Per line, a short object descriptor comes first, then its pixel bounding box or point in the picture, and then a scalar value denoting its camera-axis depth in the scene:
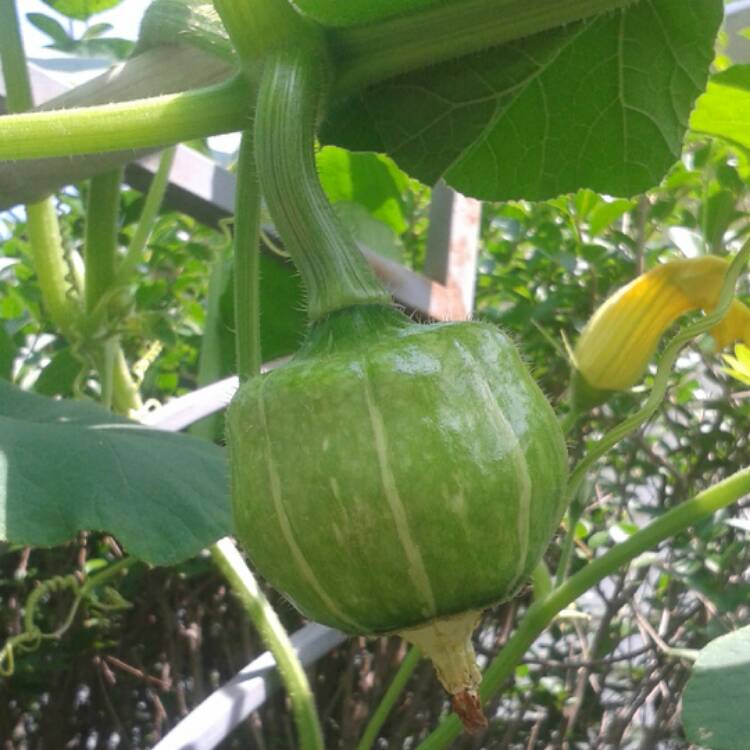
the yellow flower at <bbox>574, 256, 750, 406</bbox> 0.99
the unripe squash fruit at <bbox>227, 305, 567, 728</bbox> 0.47
